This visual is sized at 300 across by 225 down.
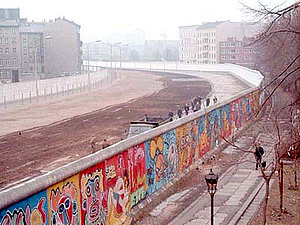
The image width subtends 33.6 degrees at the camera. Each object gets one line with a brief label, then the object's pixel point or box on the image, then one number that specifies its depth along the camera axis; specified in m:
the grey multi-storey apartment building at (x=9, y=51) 90.69
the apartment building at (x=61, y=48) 107.09
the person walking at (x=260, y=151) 23.16
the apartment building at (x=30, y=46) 100.25
